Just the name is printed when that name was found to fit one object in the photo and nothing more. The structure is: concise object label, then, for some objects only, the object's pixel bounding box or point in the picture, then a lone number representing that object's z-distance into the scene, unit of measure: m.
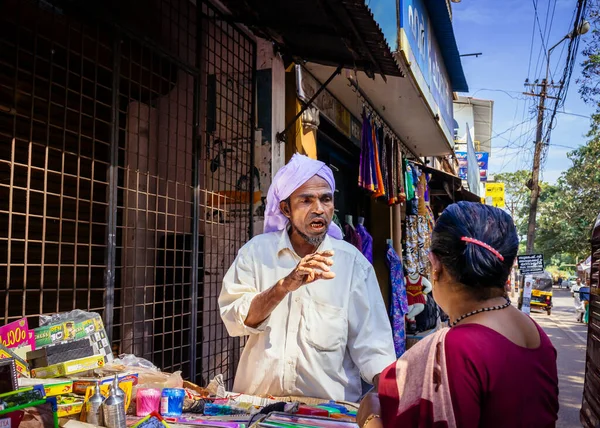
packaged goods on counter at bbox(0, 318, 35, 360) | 1.91
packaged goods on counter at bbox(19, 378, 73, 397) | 1.78
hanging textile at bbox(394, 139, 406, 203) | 6.91
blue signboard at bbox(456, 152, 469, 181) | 18.67
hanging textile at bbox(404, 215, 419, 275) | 8.19
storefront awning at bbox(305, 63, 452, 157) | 5.43
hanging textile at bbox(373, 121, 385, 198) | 6.03
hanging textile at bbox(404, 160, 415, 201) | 7.67
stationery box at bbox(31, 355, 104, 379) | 1.94
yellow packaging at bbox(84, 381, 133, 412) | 1.76
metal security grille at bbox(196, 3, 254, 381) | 4.12
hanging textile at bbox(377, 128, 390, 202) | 6.46
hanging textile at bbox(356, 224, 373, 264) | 5.95
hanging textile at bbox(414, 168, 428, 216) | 8.47
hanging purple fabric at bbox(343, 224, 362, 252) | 5.83
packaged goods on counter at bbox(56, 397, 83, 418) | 1.68
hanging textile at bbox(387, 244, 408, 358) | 6.37
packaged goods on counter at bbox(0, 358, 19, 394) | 1.55
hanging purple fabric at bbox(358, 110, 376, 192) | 5.70
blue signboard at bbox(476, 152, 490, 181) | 28.00
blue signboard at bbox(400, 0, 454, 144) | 5.38
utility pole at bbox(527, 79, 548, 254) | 19.12
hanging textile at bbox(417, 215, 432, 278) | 8.42
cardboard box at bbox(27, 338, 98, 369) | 1.98
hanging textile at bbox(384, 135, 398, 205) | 6.65
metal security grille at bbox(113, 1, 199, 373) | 4.05
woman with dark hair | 1.22
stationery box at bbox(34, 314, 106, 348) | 2.04
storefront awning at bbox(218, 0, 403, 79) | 3.06
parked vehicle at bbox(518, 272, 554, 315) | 20.08
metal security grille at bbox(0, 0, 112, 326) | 3.68
